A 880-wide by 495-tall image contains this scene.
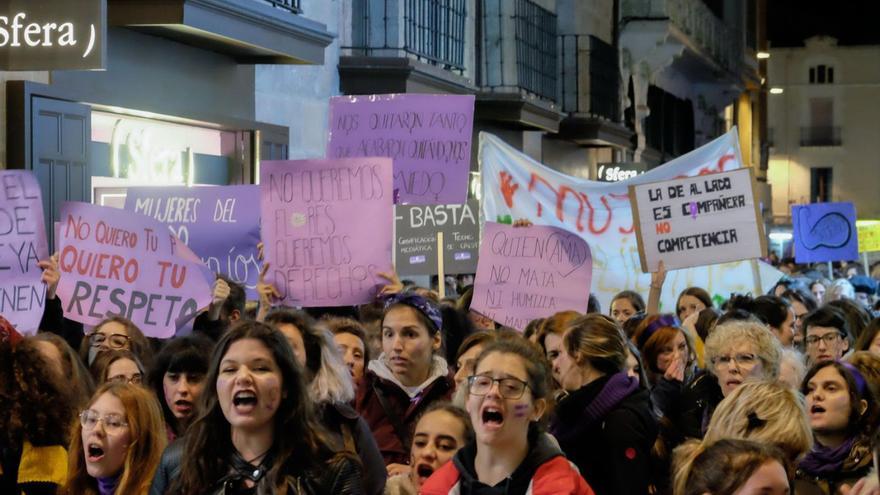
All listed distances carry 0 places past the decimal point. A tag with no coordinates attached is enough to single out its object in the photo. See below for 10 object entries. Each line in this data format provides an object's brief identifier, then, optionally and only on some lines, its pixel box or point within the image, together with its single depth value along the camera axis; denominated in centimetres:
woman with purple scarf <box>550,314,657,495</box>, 638
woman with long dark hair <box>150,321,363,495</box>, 478
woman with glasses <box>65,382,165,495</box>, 561
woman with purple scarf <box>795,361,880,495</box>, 625
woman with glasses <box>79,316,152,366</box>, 812
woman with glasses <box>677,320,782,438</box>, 768
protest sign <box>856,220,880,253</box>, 2720
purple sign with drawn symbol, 2117
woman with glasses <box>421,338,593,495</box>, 508
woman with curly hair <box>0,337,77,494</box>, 605
